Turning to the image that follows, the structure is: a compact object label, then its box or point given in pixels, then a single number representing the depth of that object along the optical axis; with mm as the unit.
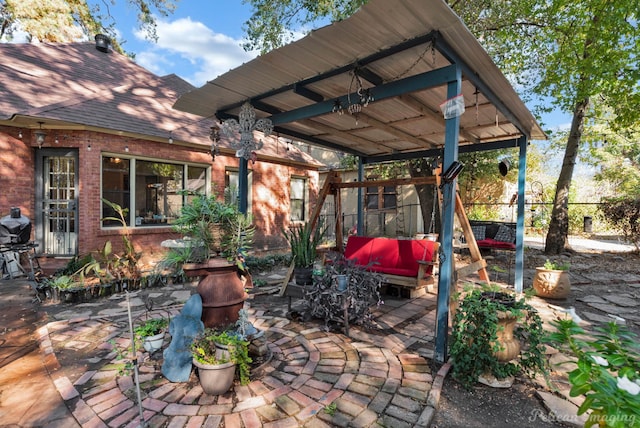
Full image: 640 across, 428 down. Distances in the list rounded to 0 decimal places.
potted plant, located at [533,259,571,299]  4895
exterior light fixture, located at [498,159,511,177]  6270
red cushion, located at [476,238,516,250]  6594
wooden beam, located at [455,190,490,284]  3814
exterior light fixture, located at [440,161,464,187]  2820
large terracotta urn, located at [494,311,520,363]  2490
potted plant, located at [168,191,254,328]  2629
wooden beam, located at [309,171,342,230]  4812
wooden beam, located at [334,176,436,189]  3744
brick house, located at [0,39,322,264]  6043
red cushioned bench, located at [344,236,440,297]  4422
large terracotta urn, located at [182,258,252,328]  2609
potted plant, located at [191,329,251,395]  2254
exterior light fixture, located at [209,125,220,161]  5138
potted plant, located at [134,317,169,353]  2877
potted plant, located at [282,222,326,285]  3838
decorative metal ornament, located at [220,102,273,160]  4441
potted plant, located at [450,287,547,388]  2441
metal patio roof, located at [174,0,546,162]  2588
